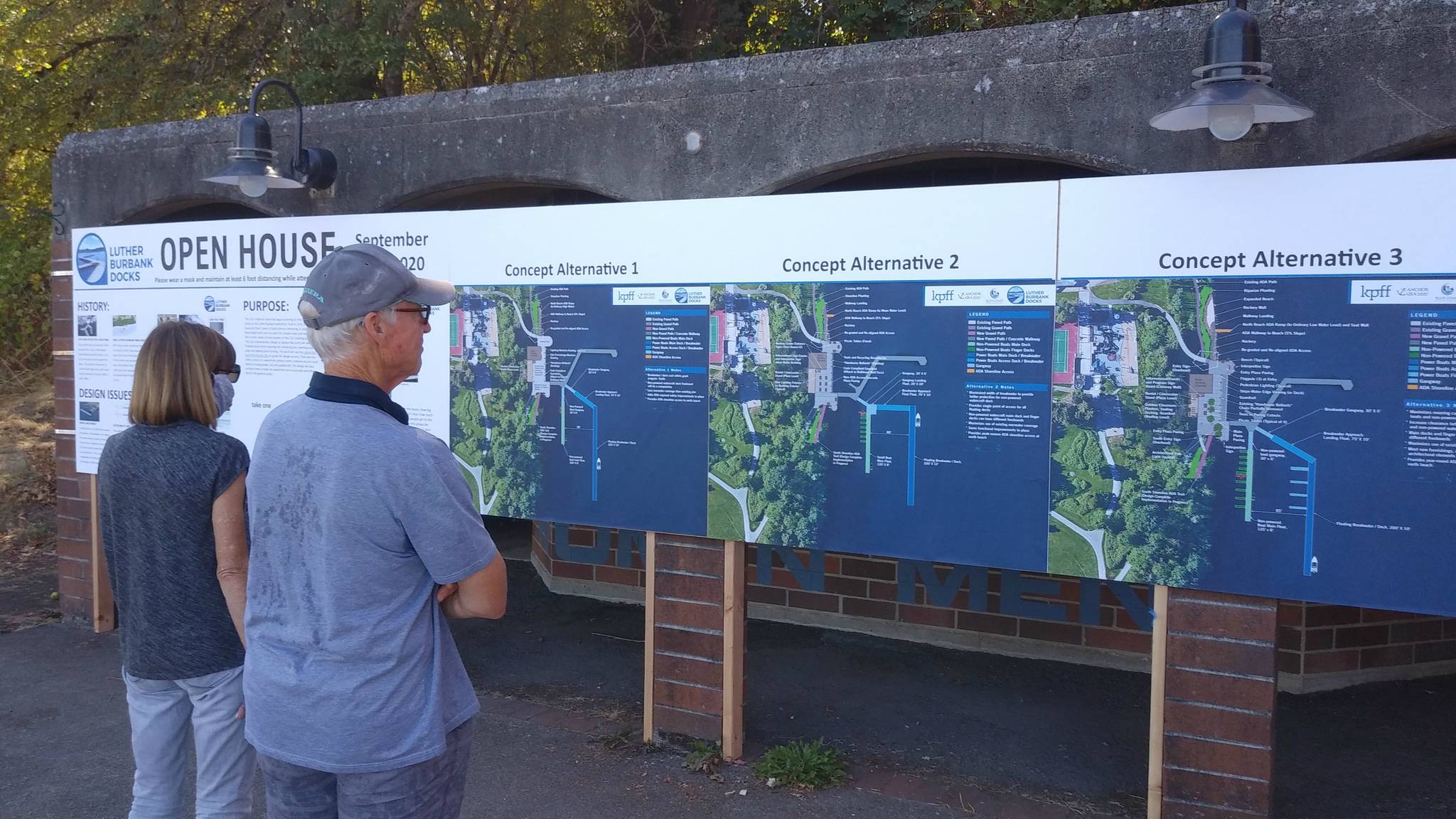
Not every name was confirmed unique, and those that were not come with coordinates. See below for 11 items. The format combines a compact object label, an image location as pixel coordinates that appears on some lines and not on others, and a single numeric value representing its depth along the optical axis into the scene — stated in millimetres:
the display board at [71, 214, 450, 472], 5328
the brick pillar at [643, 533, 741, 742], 4809
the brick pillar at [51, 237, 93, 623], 6773
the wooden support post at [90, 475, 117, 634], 6656
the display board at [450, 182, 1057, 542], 4121
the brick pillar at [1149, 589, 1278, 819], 3855
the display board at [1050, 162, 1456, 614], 3506
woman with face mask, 2932
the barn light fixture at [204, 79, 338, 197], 5309
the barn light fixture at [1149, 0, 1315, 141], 3357
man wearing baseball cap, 2121
